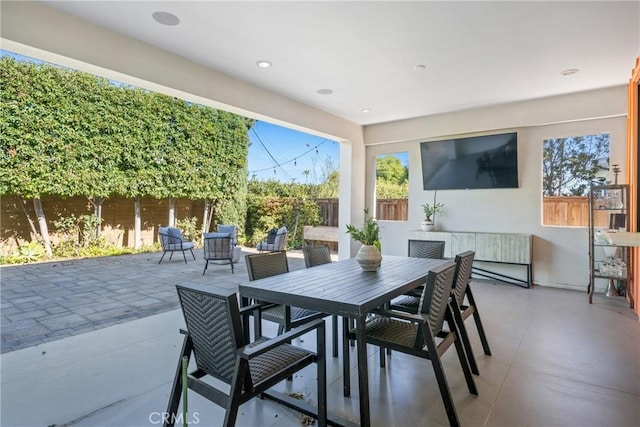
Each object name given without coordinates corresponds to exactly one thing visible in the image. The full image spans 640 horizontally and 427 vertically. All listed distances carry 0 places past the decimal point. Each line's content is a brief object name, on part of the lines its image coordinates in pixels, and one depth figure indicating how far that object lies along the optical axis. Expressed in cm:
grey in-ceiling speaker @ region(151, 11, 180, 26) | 292
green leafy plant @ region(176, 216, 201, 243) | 930
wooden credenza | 527
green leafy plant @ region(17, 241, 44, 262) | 689
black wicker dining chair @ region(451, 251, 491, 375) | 248
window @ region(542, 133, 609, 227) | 507
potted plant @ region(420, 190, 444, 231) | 627
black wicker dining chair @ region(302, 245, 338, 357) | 346
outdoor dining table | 184
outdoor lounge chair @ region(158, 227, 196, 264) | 736
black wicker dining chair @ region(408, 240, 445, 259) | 396
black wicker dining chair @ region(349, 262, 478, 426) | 195
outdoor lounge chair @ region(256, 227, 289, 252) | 760
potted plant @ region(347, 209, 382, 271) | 284
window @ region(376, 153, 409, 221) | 684
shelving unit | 436
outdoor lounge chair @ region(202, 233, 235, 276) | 648
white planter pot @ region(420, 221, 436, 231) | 625
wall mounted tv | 561
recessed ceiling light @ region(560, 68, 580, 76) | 407
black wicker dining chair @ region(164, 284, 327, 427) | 150
